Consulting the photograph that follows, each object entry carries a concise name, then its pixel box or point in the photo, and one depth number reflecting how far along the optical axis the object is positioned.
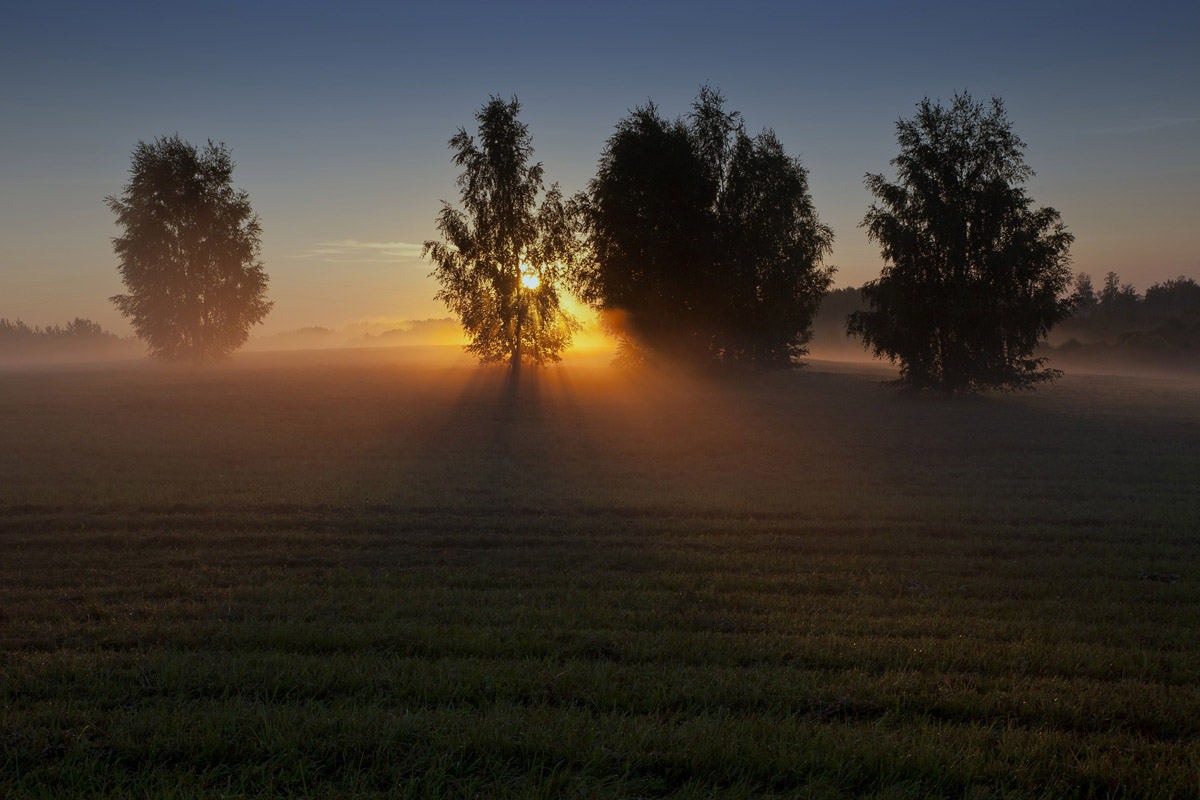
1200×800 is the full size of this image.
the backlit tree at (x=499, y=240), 40.56
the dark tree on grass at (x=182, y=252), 49.94
